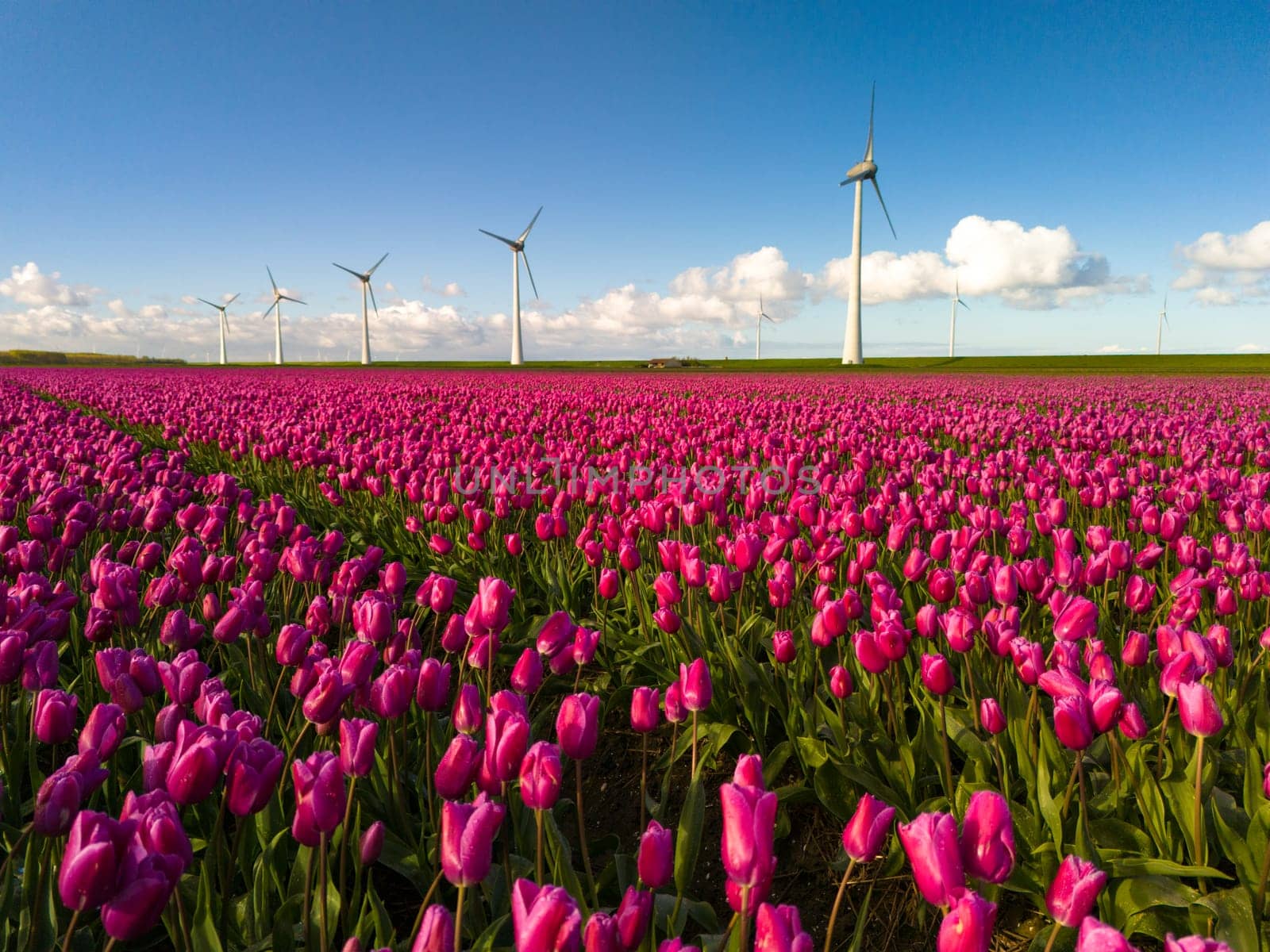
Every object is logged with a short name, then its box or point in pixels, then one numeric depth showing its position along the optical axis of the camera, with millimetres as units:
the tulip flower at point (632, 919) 1342
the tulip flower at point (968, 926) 1219
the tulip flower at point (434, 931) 1249
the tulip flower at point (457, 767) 1745
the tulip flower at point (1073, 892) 1368
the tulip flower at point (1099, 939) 1128
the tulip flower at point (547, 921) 1189
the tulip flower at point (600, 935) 1255
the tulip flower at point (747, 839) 1385
